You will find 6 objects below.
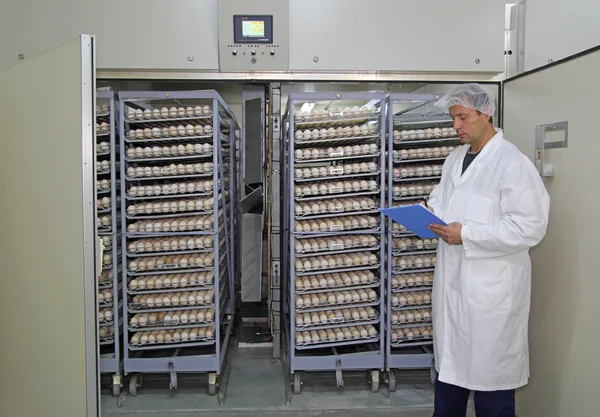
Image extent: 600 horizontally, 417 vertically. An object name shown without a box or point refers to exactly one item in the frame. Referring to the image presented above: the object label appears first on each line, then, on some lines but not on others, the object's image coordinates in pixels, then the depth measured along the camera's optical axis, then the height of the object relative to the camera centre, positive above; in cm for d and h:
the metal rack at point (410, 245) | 315 -37
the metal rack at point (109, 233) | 305 -28
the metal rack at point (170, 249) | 310 -40
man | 212 -33
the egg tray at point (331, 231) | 314 -26
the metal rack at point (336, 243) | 313 -35
